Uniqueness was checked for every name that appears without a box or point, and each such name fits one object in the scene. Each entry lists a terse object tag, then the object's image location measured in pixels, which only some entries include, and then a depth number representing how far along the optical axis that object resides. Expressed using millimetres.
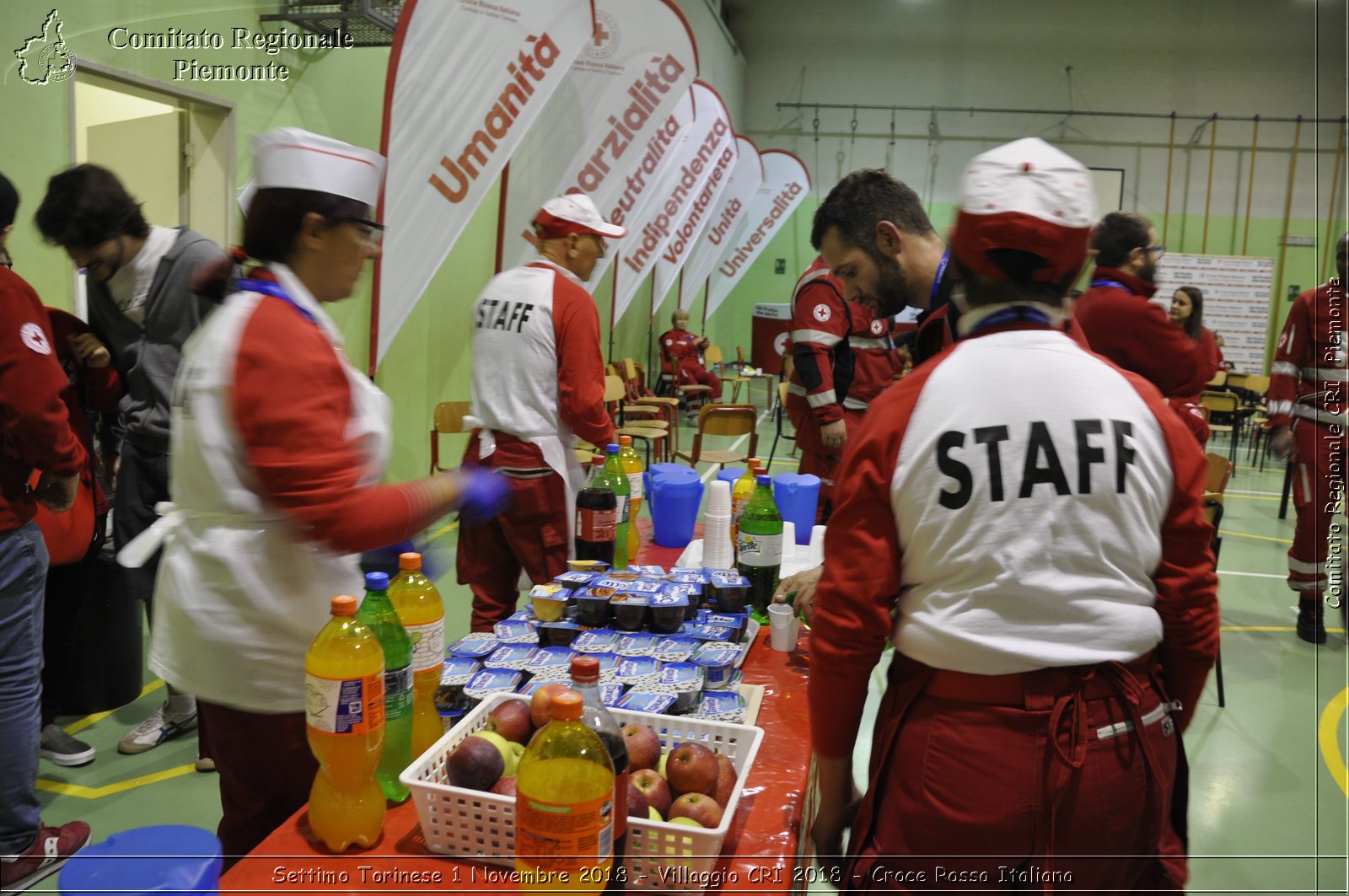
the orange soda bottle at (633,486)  2803
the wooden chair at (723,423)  6723
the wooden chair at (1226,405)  10016
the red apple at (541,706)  1358
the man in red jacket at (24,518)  2027
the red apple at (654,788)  1255
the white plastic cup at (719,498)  2420
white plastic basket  1168
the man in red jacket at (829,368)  4164
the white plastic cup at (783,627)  2051
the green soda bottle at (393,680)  1330
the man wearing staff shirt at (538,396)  3012
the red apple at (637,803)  1226
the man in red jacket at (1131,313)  3502
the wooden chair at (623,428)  7127
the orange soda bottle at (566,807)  1037
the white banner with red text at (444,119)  3705
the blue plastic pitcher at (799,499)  2926
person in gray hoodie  2541
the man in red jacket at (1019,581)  1129
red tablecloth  1182
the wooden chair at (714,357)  14430
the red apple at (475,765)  1240
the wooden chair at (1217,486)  3656
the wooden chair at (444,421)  5758
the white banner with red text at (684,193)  7270
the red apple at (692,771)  1307
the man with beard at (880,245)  2227
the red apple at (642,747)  1338
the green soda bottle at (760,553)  2234
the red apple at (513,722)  1381
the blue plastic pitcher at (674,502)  2826
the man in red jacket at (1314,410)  4352
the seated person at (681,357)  11773
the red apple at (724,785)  1309
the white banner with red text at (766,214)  13734
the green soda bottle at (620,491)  2629
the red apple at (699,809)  1221
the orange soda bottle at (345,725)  1208
